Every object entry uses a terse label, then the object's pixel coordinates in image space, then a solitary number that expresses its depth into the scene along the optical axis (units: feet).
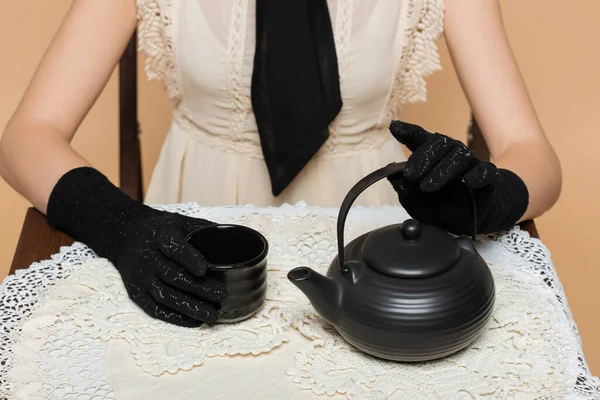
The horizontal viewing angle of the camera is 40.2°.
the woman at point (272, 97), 4.05
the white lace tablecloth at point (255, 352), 2.61
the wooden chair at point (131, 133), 5.06
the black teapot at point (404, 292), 2.59
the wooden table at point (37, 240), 3.41
